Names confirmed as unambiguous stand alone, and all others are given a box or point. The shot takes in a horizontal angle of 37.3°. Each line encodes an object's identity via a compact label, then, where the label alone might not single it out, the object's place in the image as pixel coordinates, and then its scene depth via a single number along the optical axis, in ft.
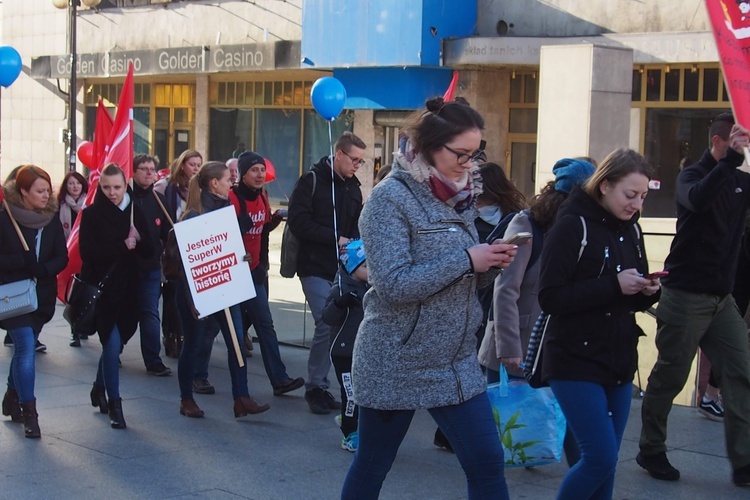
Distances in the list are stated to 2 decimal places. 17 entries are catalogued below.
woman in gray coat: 12.85
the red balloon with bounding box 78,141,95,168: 52.11
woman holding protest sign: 24.81
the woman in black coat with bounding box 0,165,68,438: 22.81
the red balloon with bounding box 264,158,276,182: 40.36
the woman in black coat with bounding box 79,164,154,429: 24.00
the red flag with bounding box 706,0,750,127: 18.19
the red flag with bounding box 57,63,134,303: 28.66
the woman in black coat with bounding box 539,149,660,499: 14.67
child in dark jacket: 21.44
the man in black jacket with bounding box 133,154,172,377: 29.99
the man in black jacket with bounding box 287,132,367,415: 26.07
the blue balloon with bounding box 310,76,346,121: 35.42
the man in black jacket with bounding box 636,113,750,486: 19.45
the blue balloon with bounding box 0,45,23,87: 45.14
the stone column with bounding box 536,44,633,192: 35.81
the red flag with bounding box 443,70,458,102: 32.79
